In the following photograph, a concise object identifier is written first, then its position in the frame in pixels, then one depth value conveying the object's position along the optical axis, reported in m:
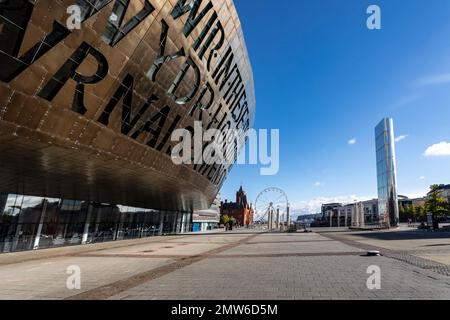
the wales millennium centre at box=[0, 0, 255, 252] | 13.60
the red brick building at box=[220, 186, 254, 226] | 169.12
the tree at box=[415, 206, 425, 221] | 89.78
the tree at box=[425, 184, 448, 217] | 56.56
